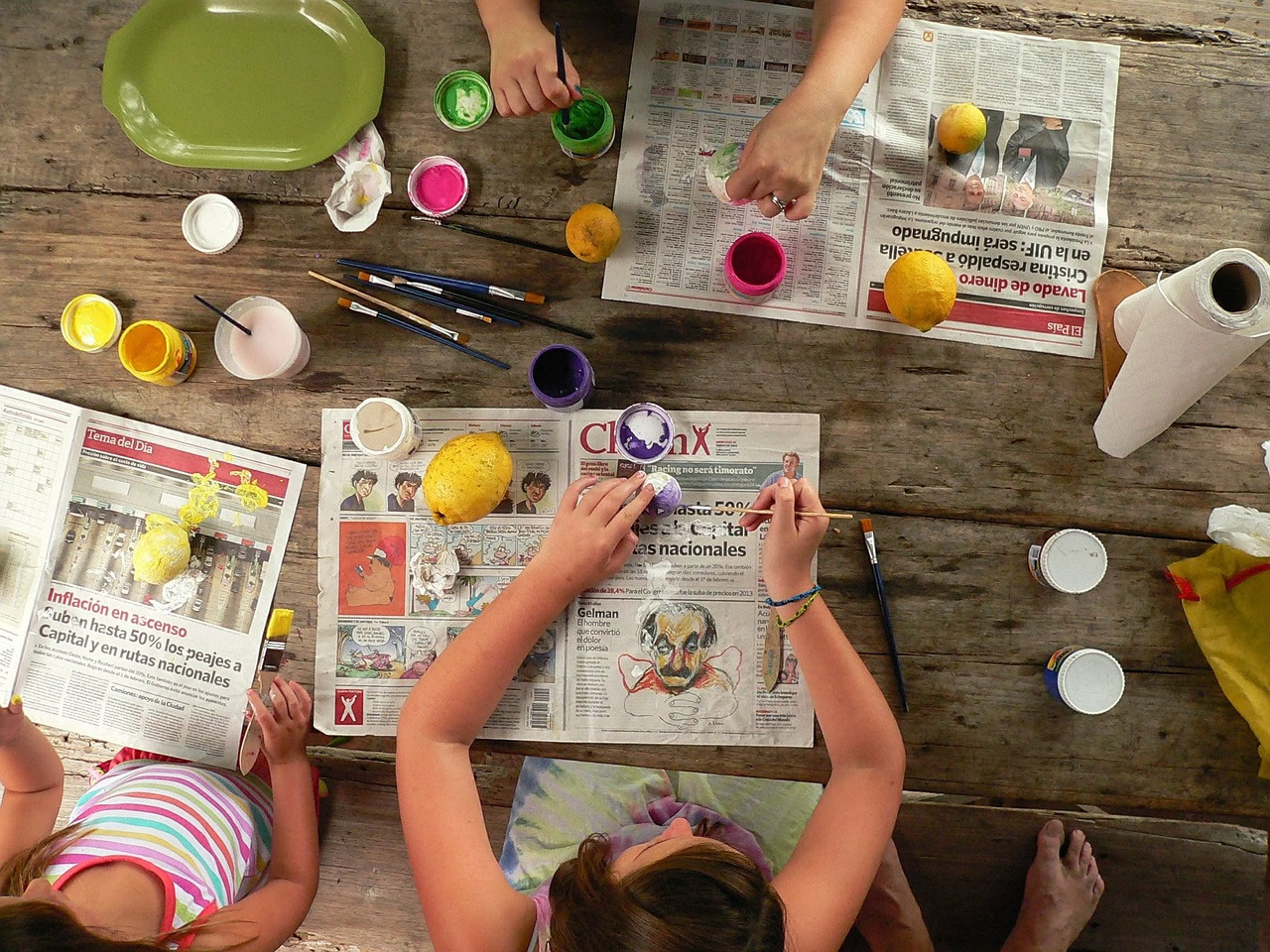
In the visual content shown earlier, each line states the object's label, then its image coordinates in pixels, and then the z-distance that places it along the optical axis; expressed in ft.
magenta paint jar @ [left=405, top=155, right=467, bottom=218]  4.10
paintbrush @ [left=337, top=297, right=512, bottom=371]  4.06
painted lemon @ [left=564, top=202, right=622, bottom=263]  3.87
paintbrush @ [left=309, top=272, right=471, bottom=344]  4.05
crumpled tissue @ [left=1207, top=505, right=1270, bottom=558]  3.64
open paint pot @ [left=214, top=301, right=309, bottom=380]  4.06
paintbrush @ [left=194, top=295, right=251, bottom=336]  3.87
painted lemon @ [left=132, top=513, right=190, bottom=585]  3.90
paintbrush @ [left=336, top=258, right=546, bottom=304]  4.04
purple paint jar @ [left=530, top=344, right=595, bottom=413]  3.79
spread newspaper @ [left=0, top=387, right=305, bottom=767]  4.07
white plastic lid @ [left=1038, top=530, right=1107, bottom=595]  3.85
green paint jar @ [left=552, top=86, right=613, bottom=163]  4.00
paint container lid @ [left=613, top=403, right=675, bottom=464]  3.94
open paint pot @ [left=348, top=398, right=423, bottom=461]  3.88
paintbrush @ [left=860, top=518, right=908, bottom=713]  3.93
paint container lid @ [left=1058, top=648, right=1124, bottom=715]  3.82
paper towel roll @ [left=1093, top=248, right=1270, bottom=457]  3.11
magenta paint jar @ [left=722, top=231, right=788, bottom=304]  3.90
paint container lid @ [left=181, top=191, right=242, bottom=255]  4.15
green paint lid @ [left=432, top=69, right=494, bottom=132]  4.16
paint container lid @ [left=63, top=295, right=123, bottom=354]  4.10
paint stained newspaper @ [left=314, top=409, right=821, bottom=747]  3.96
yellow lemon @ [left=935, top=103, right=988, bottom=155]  3.96
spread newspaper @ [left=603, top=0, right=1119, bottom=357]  4.04
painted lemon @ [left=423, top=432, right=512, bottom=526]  3.70
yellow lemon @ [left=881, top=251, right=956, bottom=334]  3.71
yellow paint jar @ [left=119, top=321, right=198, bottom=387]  3.98
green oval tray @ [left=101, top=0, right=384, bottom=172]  4.20
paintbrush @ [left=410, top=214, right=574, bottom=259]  4.10
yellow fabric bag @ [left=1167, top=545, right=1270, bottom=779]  3.77
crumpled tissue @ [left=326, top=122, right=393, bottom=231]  4.13
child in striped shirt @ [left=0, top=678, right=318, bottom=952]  3.41
